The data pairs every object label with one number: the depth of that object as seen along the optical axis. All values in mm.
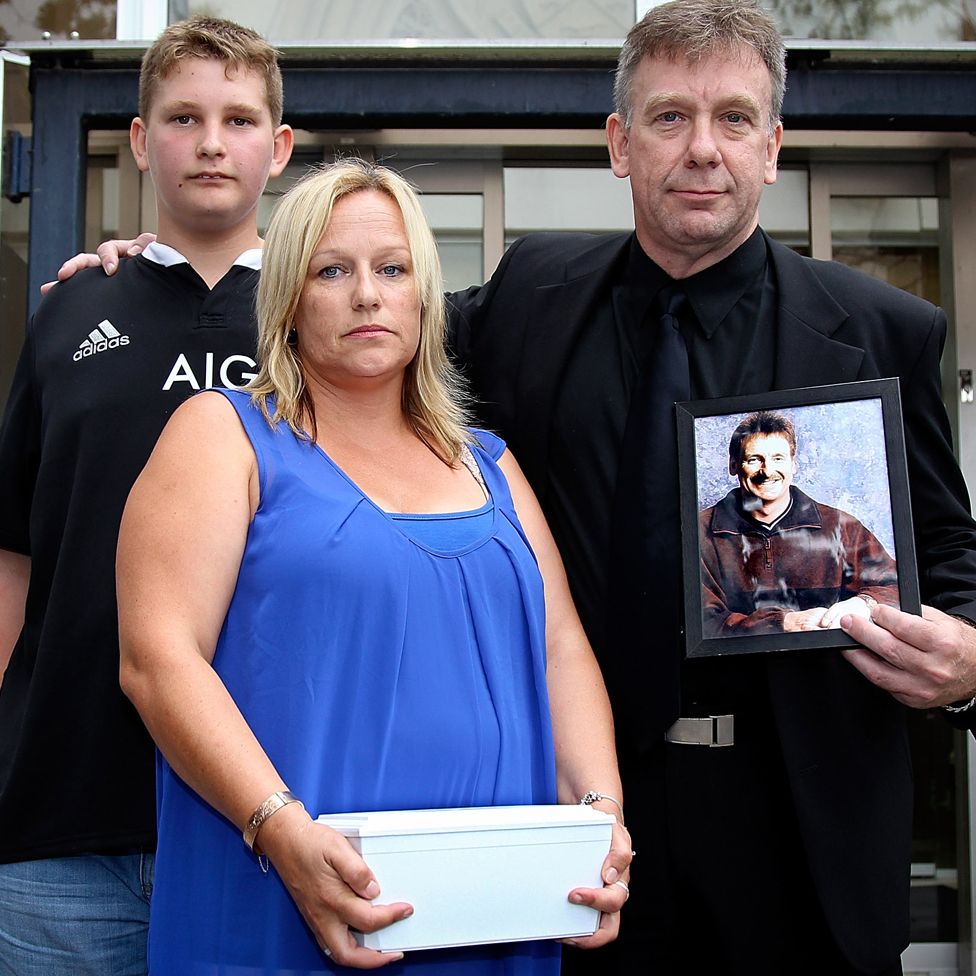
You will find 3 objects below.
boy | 2201
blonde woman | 1721
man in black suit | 2217
